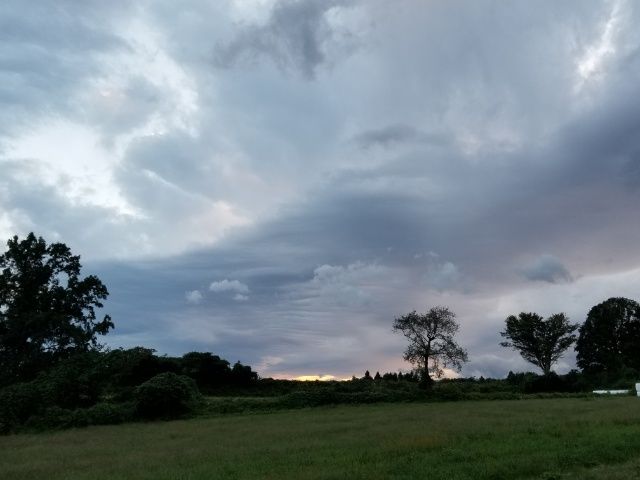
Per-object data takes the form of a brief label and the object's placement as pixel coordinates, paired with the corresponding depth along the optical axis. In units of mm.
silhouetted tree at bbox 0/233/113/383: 50438
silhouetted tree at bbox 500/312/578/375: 85438
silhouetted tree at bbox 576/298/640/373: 79625
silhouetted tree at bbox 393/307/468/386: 55656
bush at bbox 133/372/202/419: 40594
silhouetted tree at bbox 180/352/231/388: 68500
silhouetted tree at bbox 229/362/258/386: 70212
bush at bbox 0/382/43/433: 41250
